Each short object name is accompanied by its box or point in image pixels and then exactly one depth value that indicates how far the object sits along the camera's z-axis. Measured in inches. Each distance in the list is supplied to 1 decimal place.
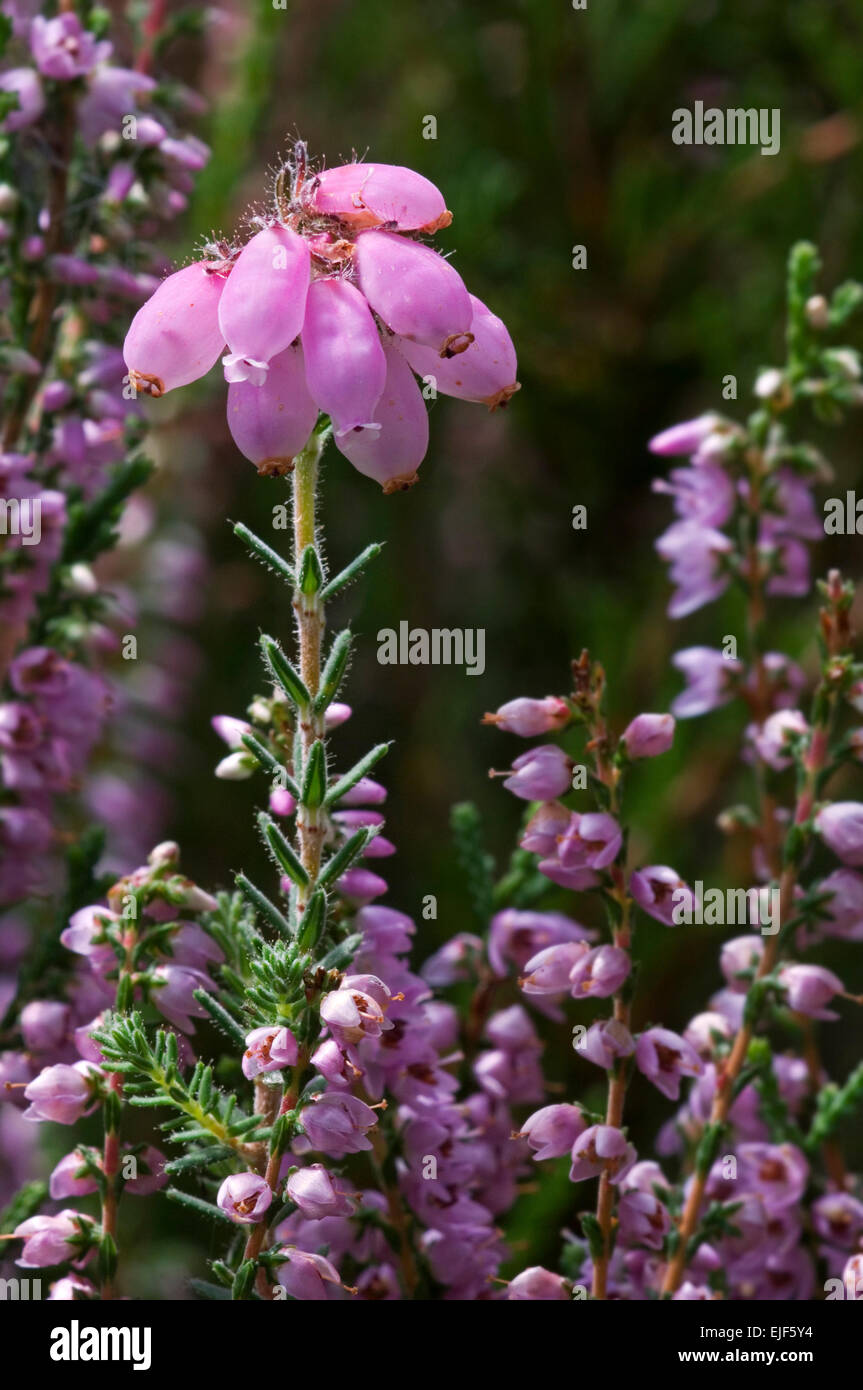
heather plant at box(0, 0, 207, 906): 12.4
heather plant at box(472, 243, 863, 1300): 11.1
